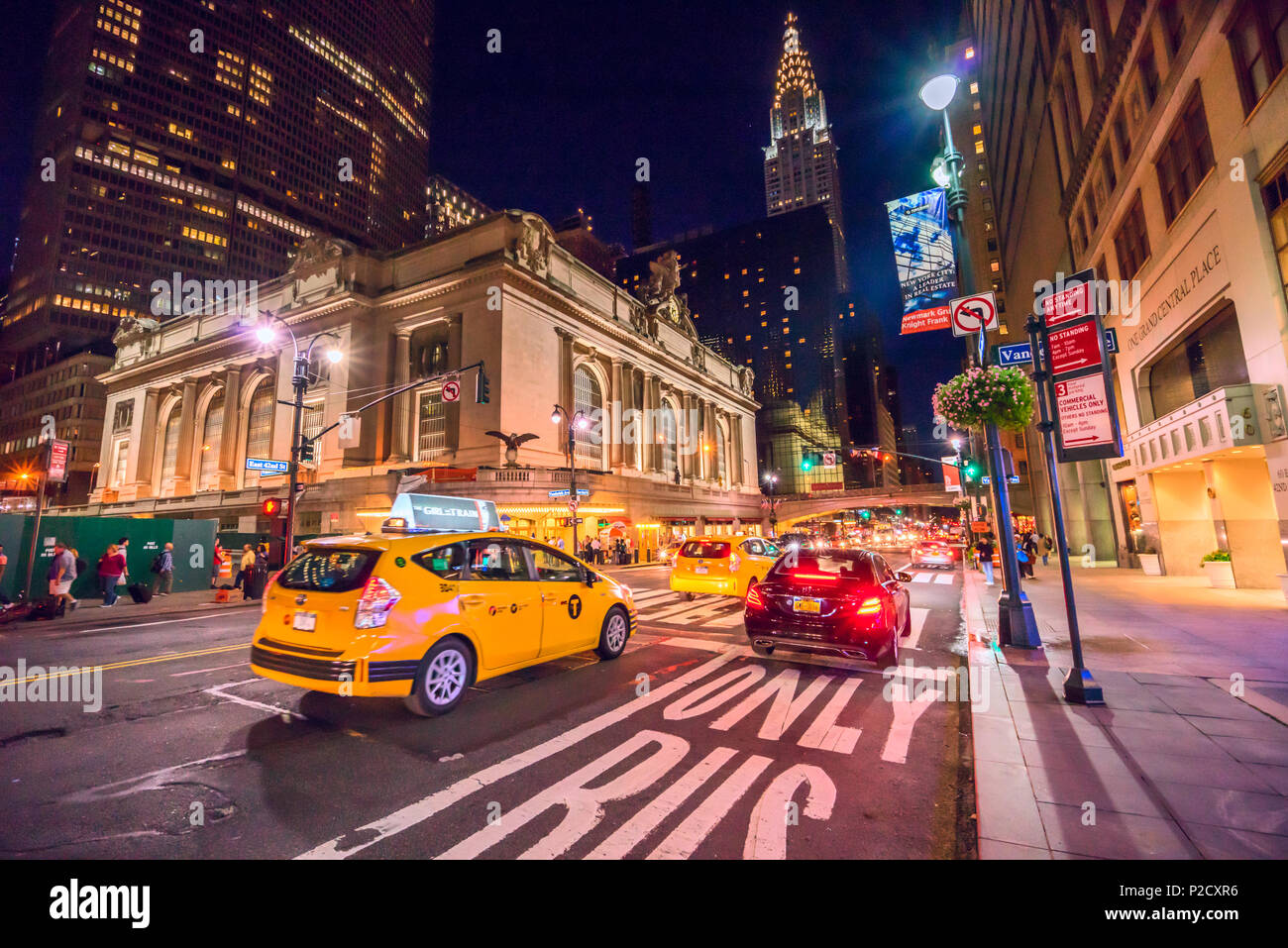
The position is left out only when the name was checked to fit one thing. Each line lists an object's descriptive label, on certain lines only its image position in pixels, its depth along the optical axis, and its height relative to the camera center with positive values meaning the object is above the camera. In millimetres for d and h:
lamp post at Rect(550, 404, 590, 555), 29828 +7747
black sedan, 7160 -949
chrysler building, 186000 +136138
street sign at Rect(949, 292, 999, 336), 9339 +3851
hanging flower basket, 9305 +2342
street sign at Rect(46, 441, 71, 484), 15617 +2946
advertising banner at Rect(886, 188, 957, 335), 11297 +5888
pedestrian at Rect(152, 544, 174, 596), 18391 -355
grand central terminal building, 37406 +13340
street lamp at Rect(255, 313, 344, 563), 18125 +5444
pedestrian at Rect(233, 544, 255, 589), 17828 -264
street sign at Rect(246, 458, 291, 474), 20978 +3584
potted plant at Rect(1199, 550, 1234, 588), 14914 -1183
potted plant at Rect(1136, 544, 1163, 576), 19359 -1172
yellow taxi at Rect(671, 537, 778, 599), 14055 -591
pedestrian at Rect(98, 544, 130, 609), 14930 -260
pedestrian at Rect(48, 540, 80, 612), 13203 -265
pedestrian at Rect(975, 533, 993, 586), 19000 -739
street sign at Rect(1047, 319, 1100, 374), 6797 +2349
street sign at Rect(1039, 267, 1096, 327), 6855 +2996
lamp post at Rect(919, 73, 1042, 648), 8562 +1163
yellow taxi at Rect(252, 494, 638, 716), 5062 -651
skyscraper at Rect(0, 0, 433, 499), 80562 +65348
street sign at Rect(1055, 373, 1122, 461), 6695 +1452
